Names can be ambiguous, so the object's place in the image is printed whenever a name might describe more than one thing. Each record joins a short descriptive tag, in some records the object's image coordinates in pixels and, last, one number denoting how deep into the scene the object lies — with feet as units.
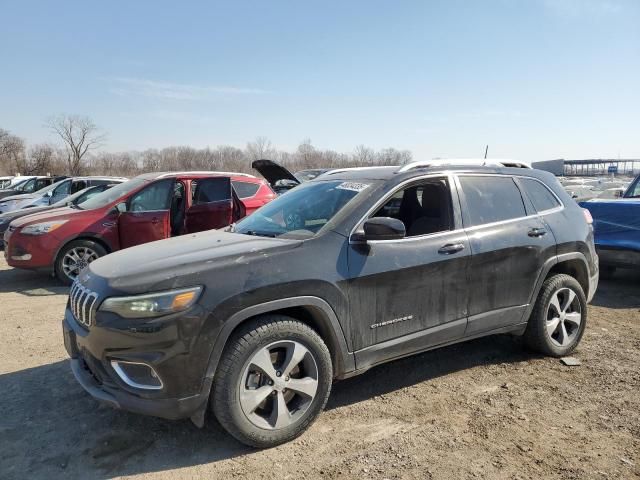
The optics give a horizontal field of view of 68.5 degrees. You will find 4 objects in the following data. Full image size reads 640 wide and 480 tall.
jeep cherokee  8.91
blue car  22.07
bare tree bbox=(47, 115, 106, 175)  213.25
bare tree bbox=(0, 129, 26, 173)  199.62
